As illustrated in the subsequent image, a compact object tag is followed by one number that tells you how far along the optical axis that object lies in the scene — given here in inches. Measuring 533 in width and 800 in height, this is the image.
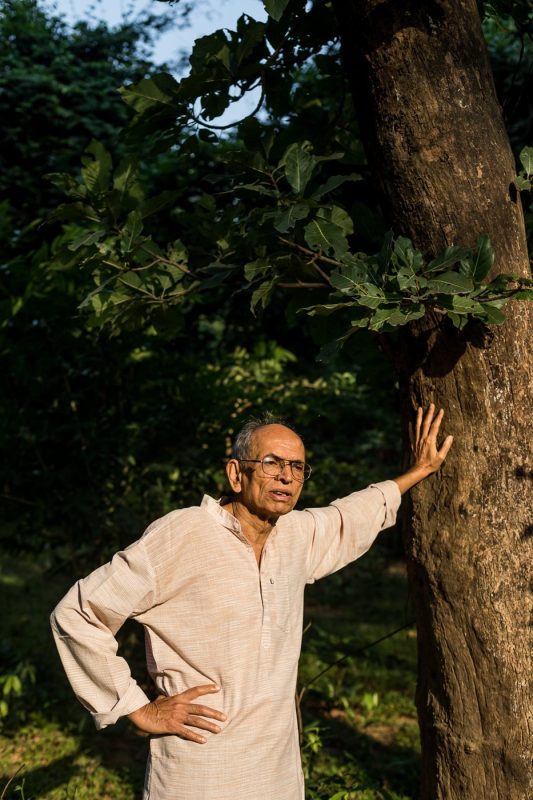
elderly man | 106.0
